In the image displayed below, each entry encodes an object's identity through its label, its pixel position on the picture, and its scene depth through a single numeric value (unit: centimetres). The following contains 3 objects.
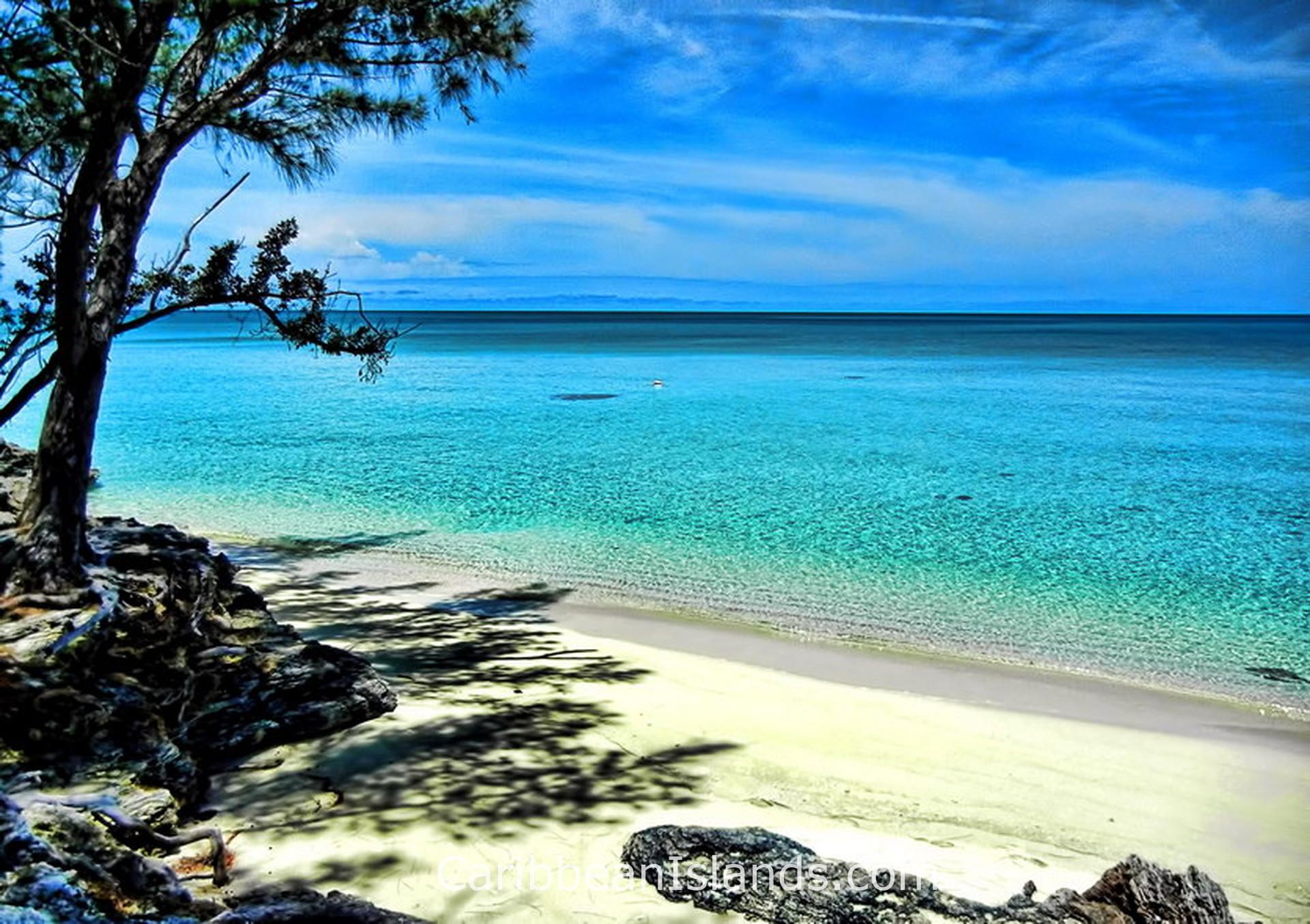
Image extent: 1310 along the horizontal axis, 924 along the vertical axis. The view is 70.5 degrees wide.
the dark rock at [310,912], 338
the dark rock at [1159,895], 354
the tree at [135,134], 555
